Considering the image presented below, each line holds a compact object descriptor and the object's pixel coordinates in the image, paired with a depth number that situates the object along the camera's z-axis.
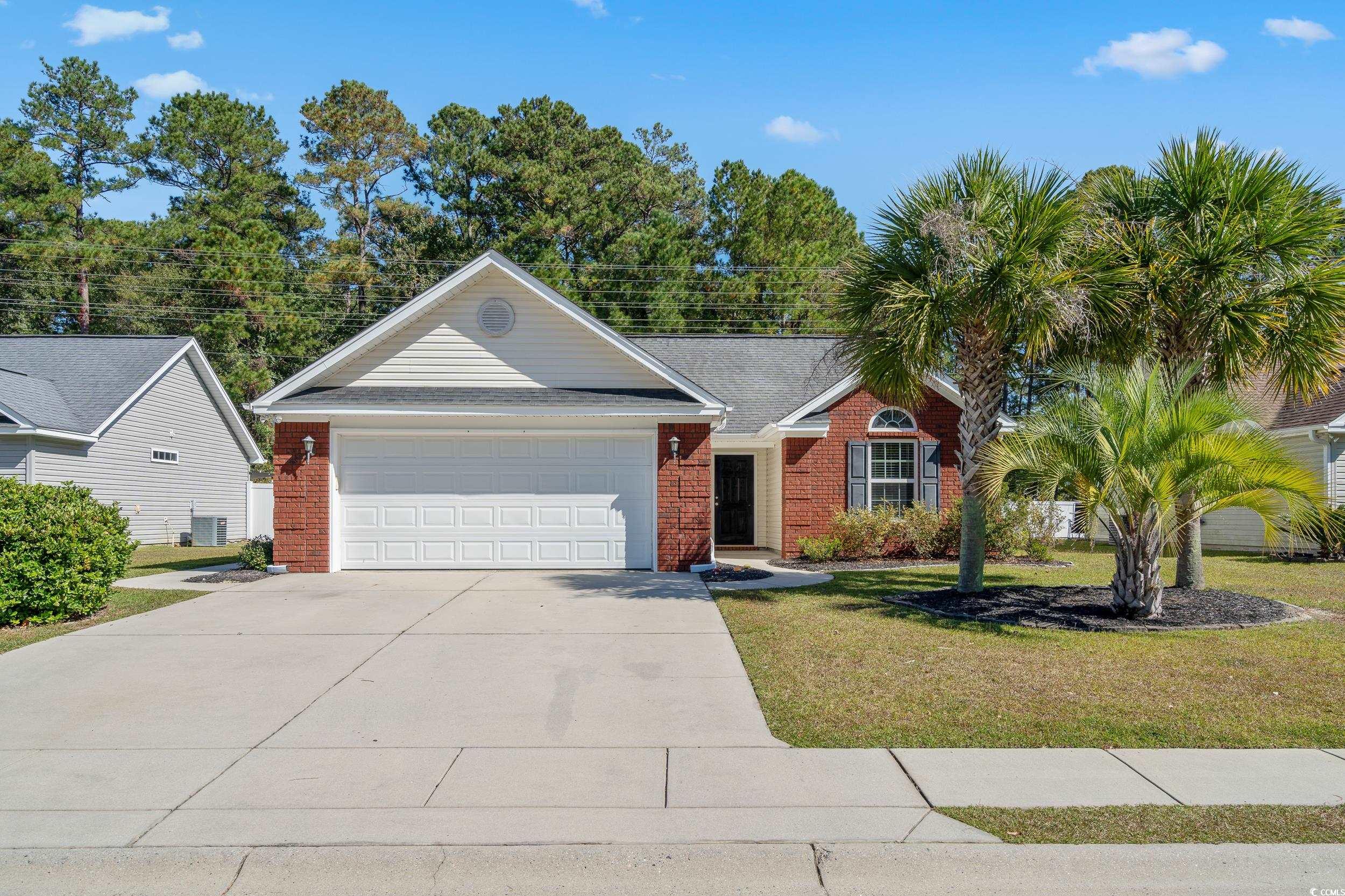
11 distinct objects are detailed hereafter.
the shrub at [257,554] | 14.91
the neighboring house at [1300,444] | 18.53
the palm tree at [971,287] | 10.64
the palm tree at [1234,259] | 10.64
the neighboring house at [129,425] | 20.20
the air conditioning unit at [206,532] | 24.94
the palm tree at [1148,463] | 9.23
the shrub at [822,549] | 16.66
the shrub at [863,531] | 16.83
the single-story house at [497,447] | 14.62
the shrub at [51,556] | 10.00
